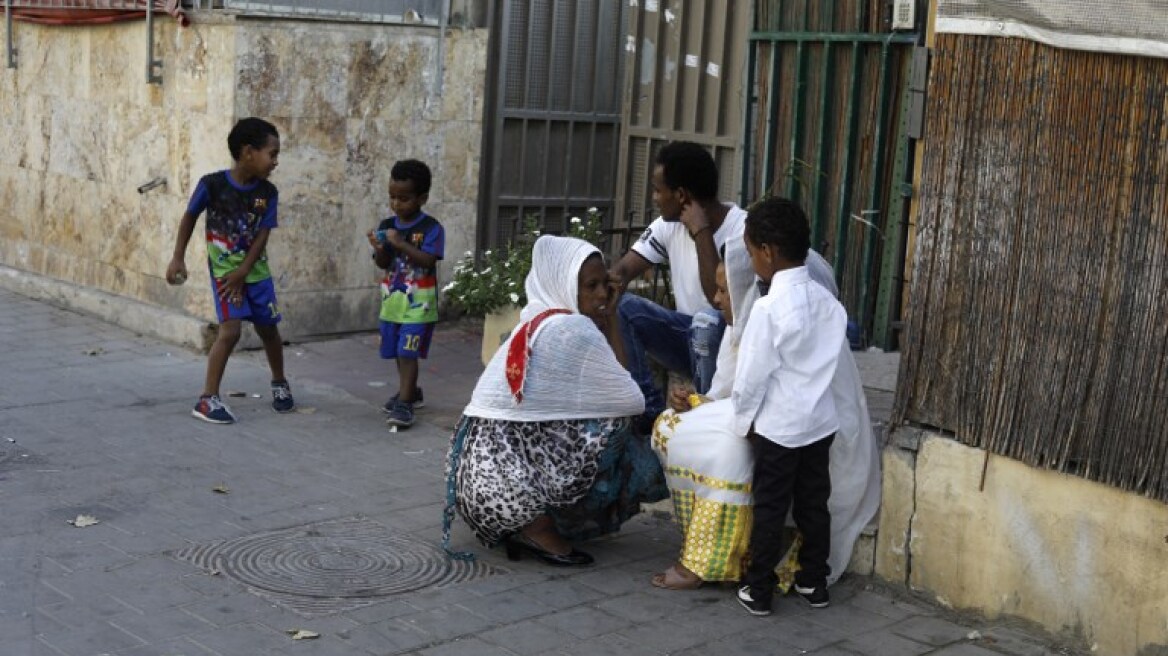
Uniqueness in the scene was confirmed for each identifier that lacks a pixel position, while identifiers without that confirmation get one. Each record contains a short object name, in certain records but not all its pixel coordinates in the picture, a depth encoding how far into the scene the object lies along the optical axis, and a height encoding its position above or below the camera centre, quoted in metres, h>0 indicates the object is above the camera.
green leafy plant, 8.91 -1.04
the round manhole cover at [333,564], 5.80 -1.83
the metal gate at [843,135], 8.10 -0.07
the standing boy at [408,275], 8.05 -0.94
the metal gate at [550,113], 10.83 -0.07
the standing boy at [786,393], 5.60 -0.98
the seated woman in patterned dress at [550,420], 6.00 -1.22
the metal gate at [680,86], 9.46 +0.16
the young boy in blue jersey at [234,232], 8.13 -0.78
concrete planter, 8.93 -1.31
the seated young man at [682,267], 6.71 -0.70
